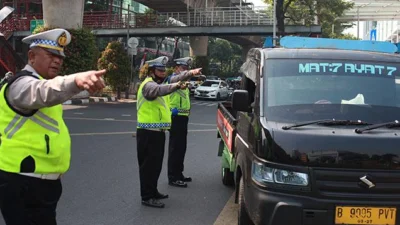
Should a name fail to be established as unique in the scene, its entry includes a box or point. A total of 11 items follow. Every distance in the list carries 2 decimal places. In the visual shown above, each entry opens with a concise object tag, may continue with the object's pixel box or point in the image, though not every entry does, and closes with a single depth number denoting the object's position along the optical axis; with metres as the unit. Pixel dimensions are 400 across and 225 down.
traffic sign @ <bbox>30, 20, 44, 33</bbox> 28.20
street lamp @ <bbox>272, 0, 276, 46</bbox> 29.83
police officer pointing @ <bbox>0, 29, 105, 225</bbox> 2.65
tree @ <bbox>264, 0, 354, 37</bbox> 35.66
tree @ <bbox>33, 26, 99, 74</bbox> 20.50
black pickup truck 3.24
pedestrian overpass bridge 31.70
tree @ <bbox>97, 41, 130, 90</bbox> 22.89
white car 27.84
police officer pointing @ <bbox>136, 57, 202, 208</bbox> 5.39
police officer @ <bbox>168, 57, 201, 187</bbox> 6.52
